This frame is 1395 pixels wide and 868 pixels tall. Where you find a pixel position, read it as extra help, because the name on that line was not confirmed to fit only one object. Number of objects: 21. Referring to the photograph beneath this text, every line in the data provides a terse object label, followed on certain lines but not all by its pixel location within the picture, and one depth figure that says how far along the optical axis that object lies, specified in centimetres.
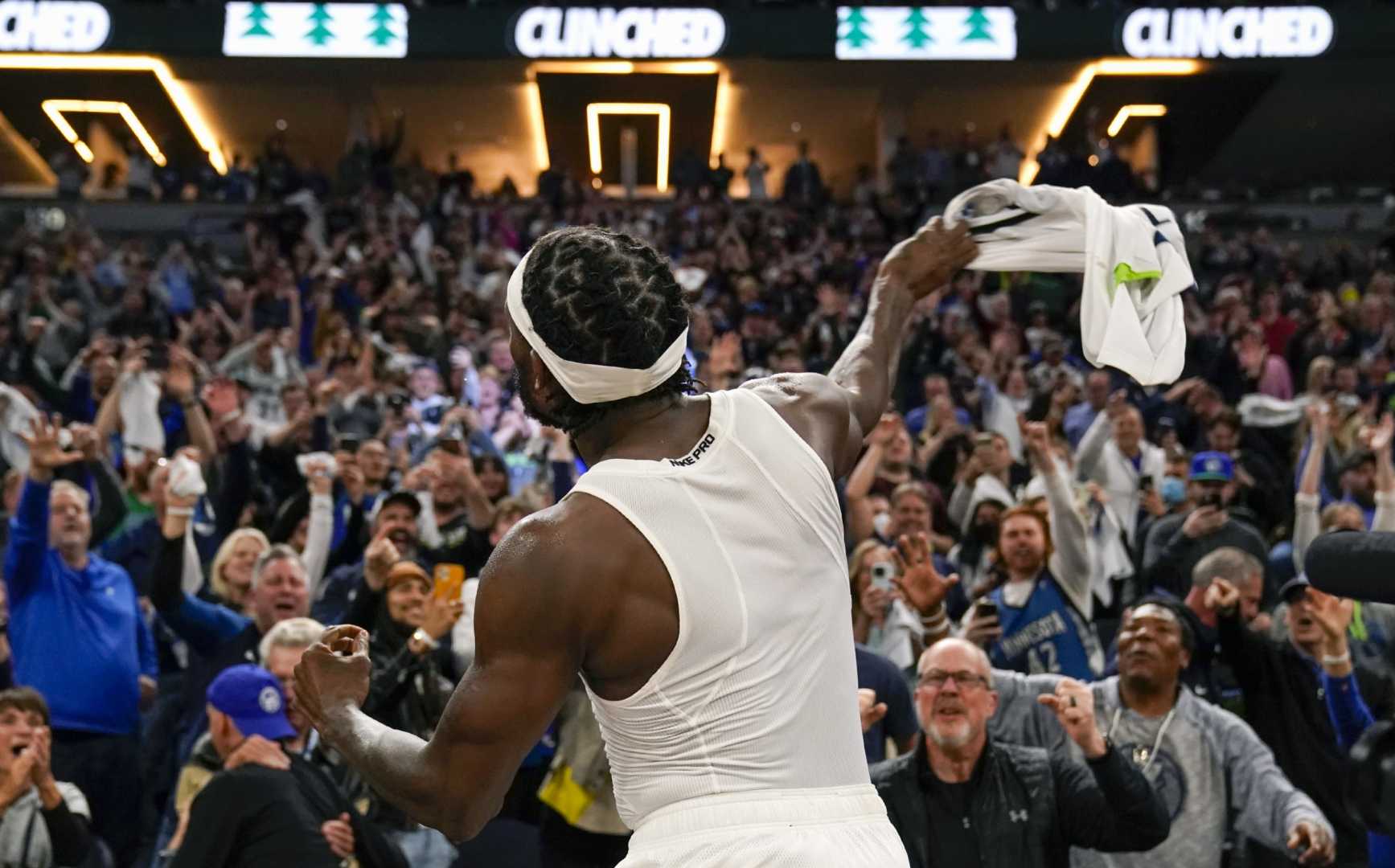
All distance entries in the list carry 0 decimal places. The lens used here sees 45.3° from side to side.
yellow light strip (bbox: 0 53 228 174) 2331
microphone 163
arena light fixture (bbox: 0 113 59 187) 2659
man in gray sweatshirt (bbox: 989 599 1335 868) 519
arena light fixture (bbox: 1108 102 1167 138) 2541
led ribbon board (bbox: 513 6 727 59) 2214
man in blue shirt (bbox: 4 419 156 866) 645
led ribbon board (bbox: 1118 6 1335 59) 2212
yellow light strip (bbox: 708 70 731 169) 2486
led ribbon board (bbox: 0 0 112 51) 2214
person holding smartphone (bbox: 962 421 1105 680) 646
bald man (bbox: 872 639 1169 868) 474
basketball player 218
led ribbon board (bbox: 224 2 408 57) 2231
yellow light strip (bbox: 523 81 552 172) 2531
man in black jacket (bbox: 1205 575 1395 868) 581
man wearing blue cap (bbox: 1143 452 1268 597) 728
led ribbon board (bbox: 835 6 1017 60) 2214
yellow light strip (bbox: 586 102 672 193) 2527
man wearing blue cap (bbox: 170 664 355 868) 453
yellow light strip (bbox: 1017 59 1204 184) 2344
